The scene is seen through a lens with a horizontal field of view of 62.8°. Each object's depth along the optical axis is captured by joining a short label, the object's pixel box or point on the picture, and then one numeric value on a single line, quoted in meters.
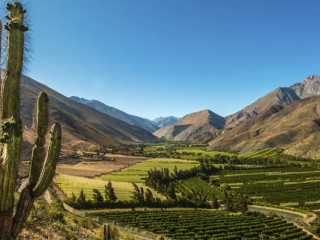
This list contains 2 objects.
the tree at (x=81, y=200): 64.41
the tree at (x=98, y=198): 67.23
